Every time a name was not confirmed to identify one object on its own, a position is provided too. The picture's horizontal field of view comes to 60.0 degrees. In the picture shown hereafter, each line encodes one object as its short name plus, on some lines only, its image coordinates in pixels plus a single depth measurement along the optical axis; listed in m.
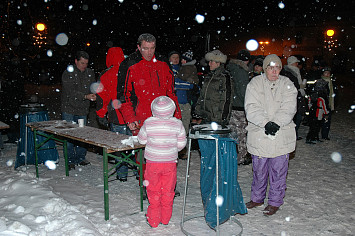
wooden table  3.62
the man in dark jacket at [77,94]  5.75
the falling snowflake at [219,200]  3.32
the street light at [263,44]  32.61
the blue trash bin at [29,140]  5.74
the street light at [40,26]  19.63
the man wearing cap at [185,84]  6.13
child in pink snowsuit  3.47
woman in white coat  3.81
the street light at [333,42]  31.26
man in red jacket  4.11
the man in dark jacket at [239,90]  5.52
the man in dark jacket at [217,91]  4.77
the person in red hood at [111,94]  4.76
